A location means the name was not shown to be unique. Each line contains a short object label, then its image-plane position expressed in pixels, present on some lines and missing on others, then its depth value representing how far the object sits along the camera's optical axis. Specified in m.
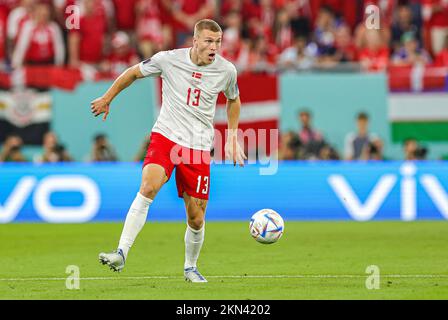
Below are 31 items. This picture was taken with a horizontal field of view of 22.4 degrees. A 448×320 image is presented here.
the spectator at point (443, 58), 20.39
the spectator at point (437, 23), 21.45
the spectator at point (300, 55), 20.42
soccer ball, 10.92
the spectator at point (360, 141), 19.44
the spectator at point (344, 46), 20.86
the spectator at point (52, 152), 18.95
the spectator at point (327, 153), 19.22
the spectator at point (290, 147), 19.05
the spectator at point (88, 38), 20.48
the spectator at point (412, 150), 19.20
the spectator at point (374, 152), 19.25
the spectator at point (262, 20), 21.56
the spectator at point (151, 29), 20.77
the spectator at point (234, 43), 20.59
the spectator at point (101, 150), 19.23
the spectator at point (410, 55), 20.55
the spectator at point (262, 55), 20.17
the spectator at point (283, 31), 21.55
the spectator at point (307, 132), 19.41
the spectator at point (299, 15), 21.73
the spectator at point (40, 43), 20.00
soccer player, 10.23
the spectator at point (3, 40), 20.38
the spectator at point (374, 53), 20.44
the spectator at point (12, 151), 19.03
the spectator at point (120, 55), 20.01
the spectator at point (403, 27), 21.56
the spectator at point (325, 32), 21.05
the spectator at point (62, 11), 20.47
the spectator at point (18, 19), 20.16
